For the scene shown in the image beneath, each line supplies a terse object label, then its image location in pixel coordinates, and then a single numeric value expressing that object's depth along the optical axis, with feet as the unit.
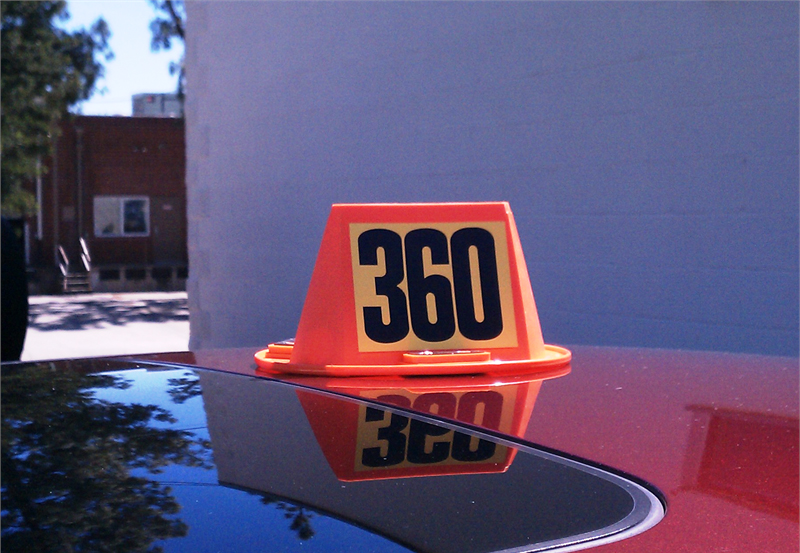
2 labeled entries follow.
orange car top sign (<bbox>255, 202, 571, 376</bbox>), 6.22
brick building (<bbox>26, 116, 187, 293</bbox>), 85.46
